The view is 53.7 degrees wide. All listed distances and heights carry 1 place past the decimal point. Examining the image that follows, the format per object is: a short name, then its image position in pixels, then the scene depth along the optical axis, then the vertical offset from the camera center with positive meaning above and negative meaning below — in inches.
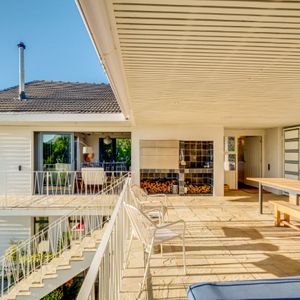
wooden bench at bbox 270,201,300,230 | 205.0 -40.2
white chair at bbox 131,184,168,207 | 242.3 -31.6
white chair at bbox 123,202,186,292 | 139.9 -34.9
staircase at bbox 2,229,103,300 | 227.6 -93.9
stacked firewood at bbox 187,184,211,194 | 410.3 -45.2
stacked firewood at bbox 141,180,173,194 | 403.2 -40.8
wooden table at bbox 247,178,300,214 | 205.9 -21.7
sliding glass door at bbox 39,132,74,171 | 414.0 +8.6
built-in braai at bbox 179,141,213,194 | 409.7 -14.6
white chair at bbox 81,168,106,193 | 387.5 -25.1
